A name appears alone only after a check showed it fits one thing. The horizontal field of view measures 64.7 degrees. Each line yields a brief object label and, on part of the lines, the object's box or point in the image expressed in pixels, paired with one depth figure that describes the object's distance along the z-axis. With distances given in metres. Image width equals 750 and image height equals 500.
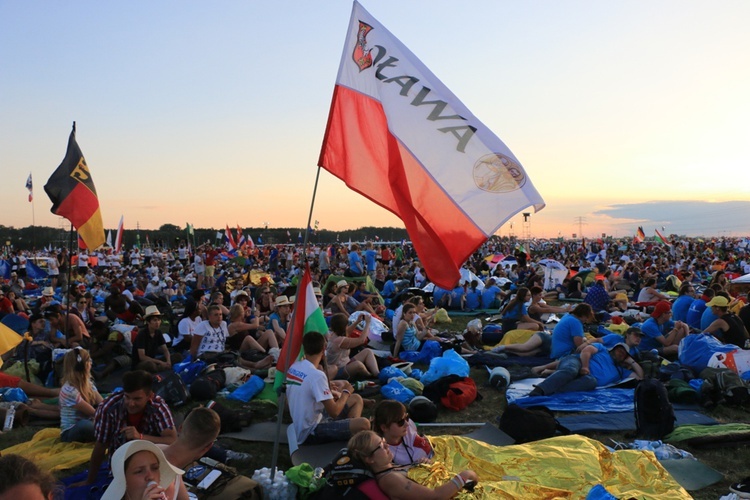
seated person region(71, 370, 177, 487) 4.05
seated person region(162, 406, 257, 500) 3.61
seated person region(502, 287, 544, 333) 10.69
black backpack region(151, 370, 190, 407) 6.85
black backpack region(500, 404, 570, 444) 5.45
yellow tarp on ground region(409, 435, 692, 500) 4.28
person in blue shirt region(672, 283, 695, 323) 10.70
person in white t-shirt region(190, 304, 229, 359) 8.52
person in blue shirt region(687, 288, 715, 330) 10.43
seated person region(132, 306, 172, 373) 8.38
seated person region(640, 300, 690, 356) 9.01
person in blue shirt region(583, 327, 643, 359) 7.93
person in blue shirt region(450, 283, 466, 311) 15.29
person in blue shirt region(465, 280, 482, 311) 15.36
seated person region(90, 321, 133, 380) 9.37
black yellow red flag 8.56
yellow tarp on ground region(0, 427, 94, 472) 5.24
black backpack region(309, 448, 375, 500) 3.74
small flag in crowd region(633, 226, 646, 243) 41.21
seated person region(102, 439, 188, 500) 2.67
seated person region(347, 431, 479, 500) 3.70
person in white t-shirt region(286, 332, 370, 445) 5.01
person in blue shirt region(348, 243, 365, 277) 19.30
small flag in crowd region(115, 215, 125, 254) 23.67
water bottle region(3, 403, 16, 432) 6.29
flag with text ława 4.23
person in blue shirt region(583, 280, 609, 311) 13.62
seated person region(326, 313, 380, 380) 7.51
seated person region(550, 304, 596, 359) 8.24
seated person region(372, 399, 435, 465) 4.33
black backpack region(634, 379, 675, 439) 5.66
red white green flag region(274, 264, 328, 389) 4.80
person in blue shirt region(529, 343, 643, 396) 7.29
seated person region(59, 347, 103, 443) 5.54
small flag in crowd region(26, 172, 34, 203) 29.69
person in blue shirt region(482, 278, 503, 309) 15.52
